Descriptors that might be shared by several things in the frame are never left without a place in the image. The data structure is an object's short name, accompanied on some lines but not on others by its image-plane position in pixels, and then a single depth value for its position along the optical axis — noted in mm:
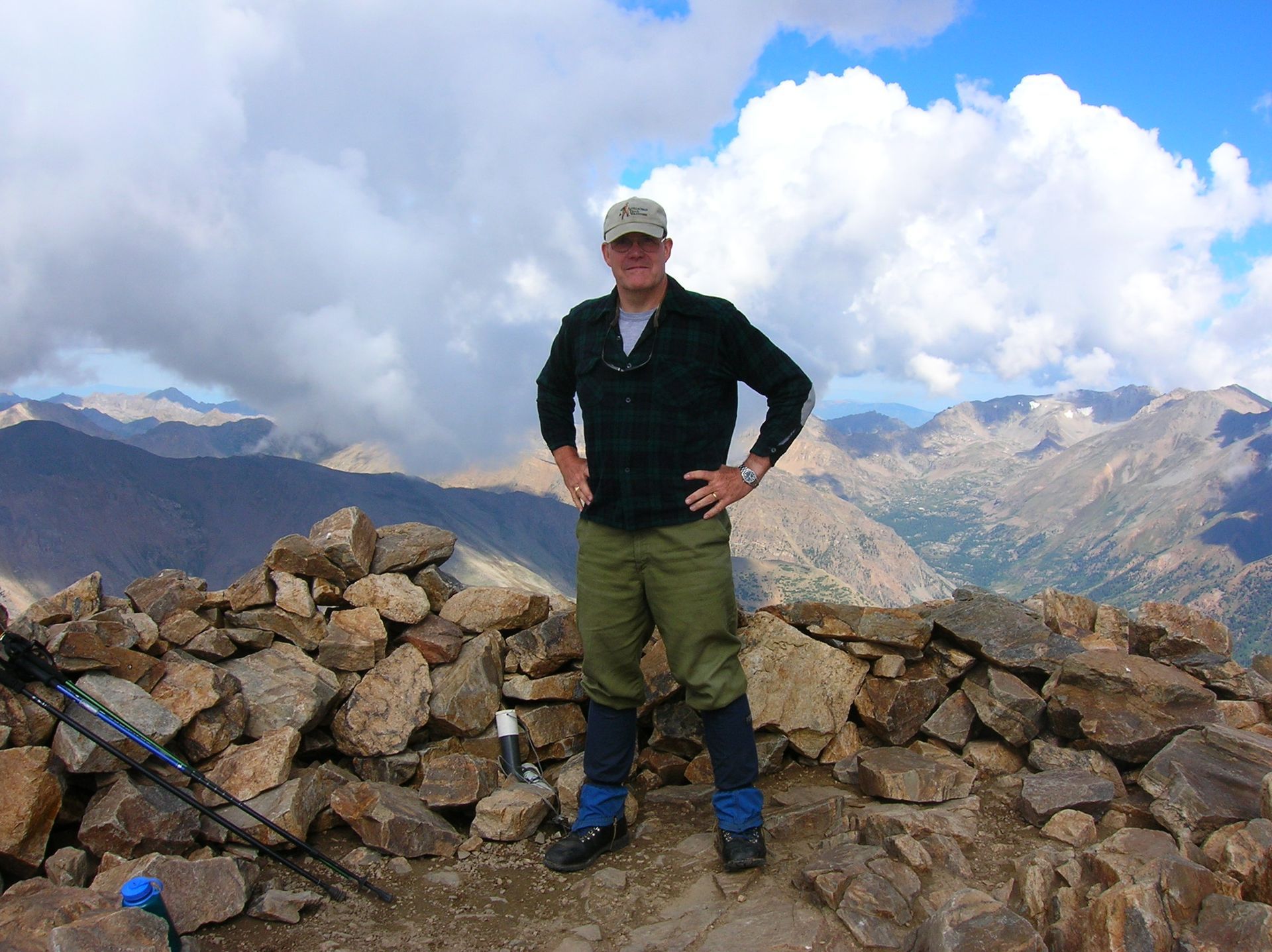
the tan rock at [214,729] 7090
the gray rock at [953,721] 7672
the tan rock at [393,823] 6520
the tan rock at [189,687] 7102
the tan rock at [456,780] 7145
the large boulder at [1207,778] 5793
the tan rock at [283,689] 7461
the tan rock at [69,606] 7660
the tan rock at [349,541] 8664
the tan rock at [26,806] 5699
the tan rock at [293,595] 8383
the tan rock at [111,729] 6199
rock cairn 4926
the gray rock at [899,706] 7887
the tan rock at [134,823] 5992
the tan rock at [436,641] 8469
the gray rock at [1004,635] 7936
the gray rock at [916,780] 6852
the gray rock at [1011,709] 7488
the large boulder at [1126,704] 6949
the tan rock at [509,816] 6684
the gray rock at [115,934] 4102
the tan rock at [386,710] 7766
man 5988
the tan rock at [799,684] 7895
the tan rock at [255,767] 6879
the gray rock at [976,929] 4270
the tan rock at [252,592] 8352
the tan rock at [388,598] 8594
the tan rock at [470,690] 7977
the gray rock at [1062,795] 6254
